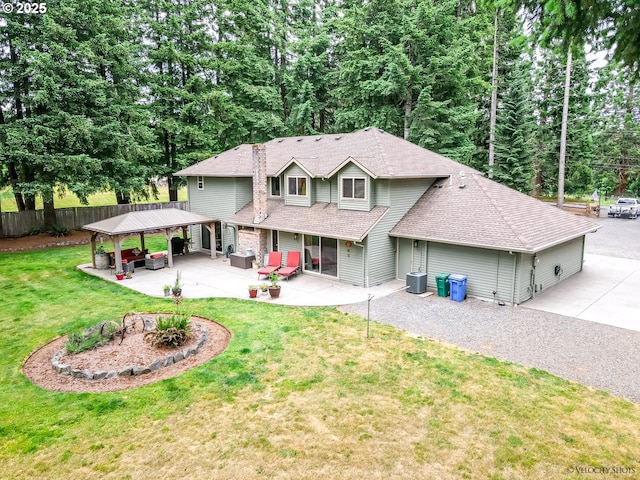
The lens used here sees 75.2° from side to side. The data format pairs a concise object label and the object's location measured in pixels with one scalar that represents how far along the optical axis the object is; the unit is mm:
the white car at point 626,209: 34000
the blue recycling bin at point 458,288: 14086
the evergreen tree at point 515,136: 30375
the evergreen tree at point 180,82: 29422
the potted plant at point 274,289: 14523
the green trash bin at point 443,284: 14574
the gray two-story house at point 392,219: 14258
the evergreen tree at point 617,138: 51062
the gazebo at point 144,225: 17391
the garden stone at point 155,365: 9156
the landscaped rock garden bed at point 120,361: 8695
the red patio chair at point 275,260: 18397
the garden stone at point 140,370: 8953
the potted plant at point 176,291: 14028
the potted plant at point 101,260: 18922
